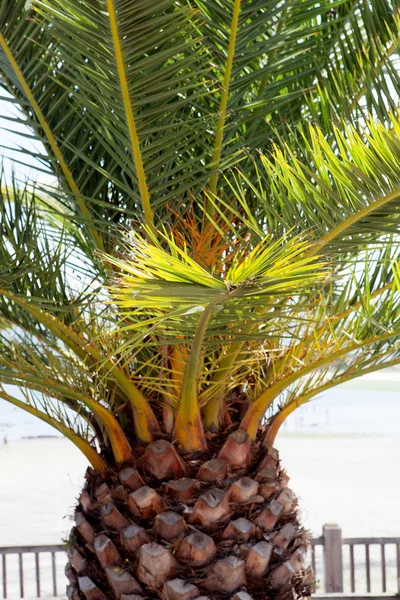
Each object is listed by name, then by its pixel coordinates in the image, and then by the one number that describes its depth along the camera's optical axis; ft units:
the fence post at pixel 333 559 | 25.87
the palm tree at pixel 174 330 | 19.22
